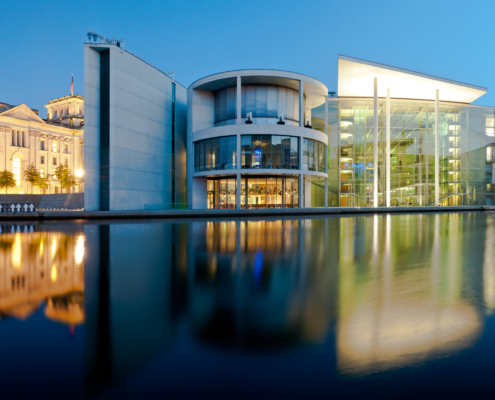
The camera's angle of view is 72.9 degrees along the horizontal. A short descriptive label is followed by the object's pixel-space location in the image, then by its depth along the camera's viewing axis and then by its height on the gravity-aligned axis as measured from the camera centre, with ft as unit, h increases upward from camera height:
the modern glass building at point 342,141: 118.73 +24.96
